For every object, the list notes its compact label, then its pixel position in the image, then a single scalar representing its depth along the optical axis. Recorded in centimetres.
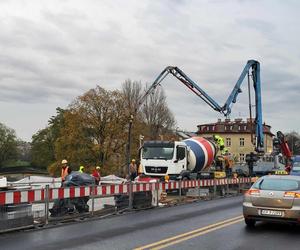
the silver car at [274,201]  1173
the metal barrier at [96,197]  1227
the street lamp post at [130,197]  1740
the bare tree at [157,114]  6956
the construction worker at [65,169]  2069
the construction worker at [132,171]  2844
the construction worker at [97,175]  2546
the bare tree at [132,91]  6788
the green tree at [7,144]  12062
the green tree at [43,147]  9819
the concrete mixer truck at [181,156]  2752
